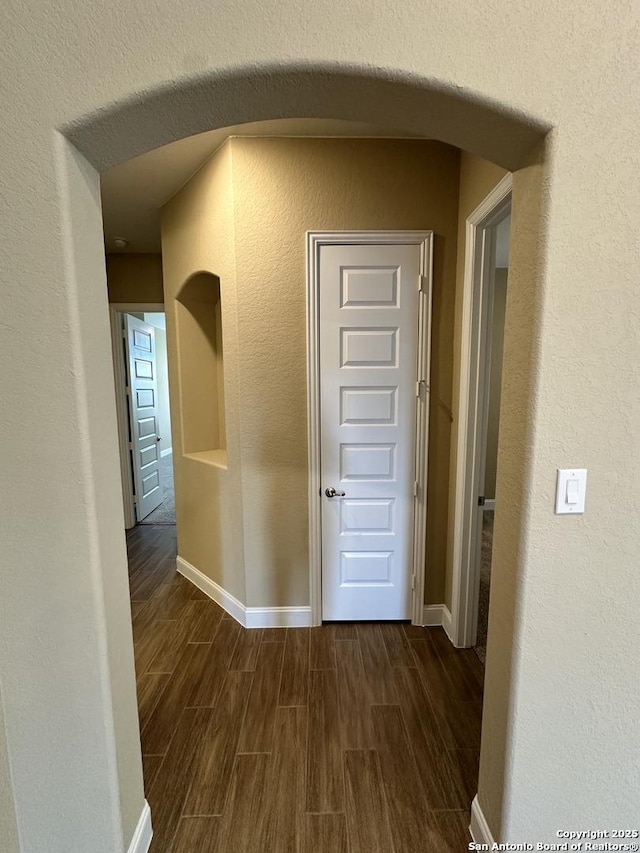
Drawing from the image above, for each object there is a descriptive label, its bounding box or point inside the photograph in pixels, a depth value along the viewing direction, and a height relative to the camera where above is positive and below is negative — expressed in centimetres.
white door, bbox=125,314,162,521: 395 -26
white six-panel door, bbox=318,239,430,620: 203 -19
